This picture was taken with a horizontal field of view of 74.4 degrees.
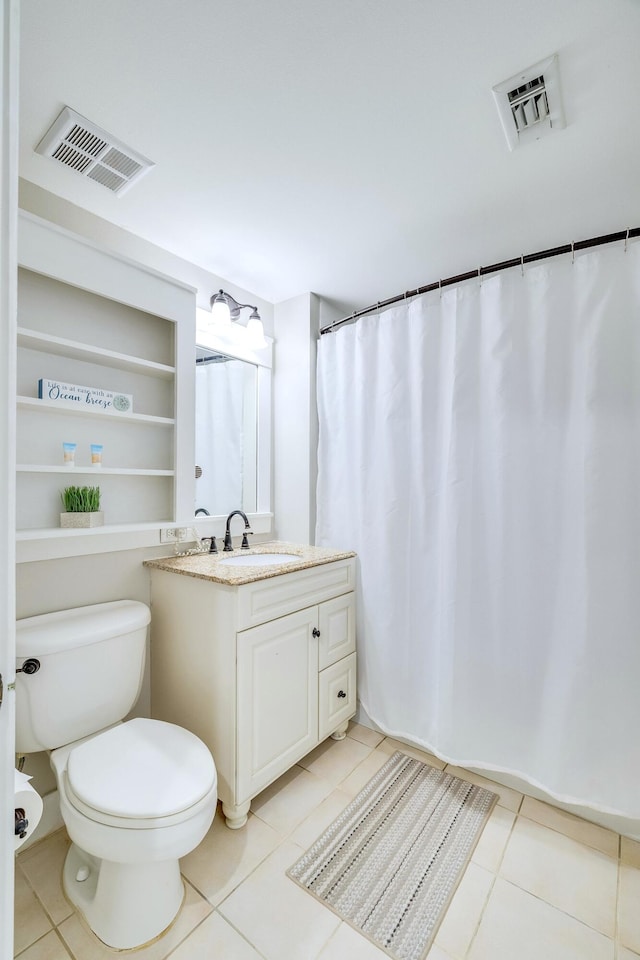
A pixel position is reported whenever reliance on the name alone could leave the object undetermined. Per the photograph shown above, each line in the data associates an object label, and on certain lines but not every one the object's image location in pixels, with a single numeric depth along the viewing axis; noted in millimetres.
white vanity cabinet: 1488
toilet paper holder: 684
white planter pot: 1516
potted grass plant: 1518
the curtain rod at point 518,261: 1405
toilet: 1072
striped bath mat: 1196
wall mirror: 2156
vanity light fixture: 1958
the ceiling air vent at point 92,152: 1225
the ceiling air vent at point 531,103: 1057
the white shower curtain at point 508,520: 1439
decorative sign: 1464
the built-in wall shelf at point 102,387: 1445
